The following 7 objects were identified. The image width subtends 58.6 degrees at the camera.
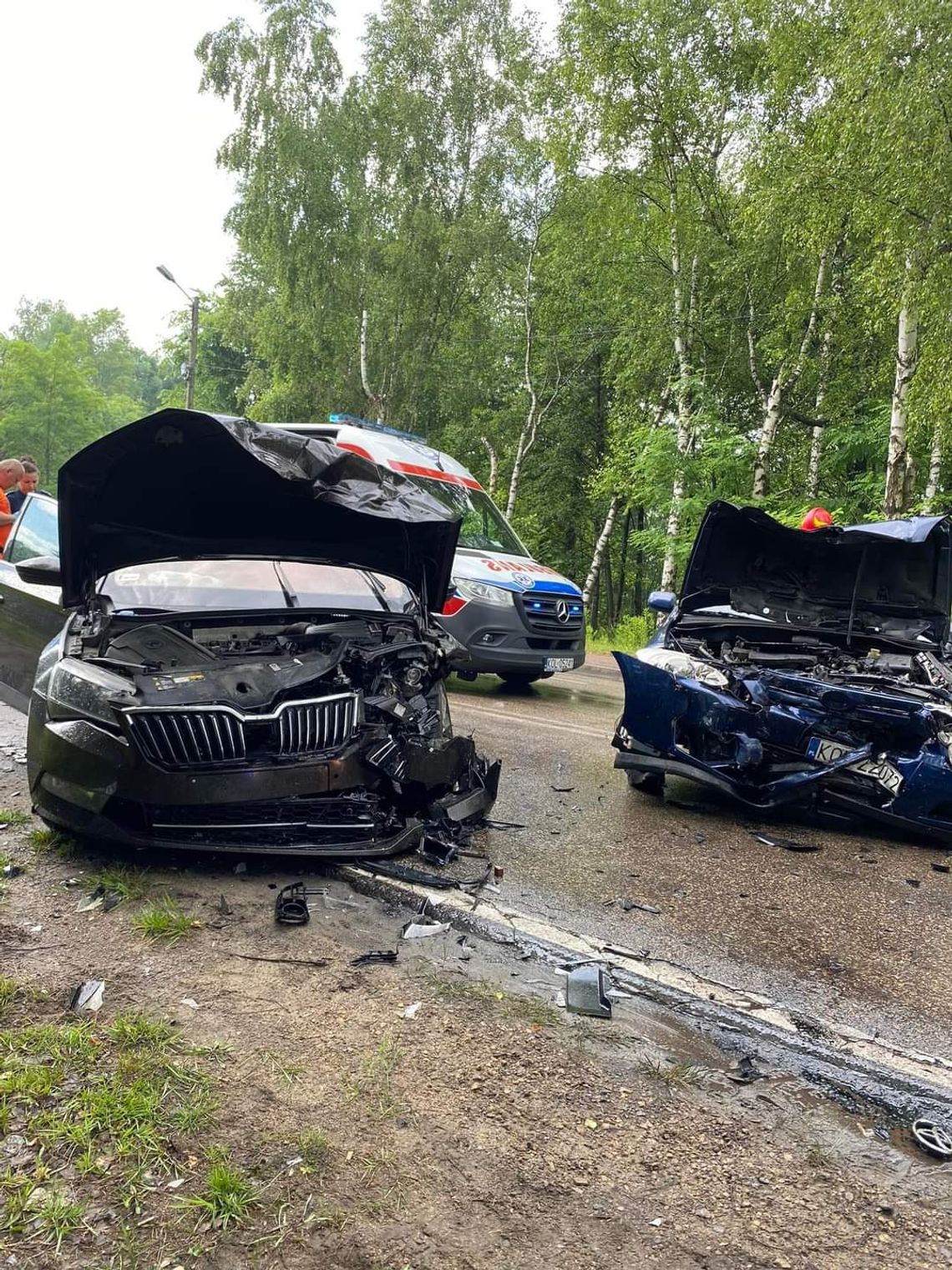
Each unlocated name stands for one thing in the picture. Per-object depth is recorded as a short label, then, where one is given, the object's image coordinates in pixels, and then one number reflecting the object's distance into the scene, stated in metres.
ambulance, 8.47
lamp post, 23.67
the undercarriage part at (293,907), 3.21
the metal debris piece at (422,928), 3.21
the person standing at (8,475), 8.05
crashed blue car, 4.55
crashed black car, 3.45
